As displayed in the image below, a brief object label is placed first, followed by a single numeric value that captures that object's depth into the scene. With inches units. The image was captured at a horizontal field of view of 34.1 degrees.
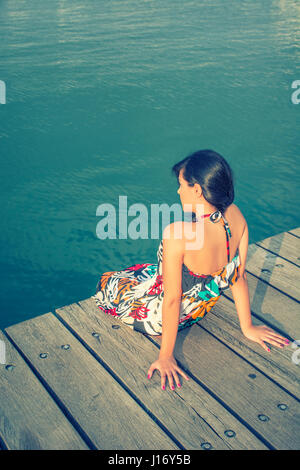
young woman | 100.5
